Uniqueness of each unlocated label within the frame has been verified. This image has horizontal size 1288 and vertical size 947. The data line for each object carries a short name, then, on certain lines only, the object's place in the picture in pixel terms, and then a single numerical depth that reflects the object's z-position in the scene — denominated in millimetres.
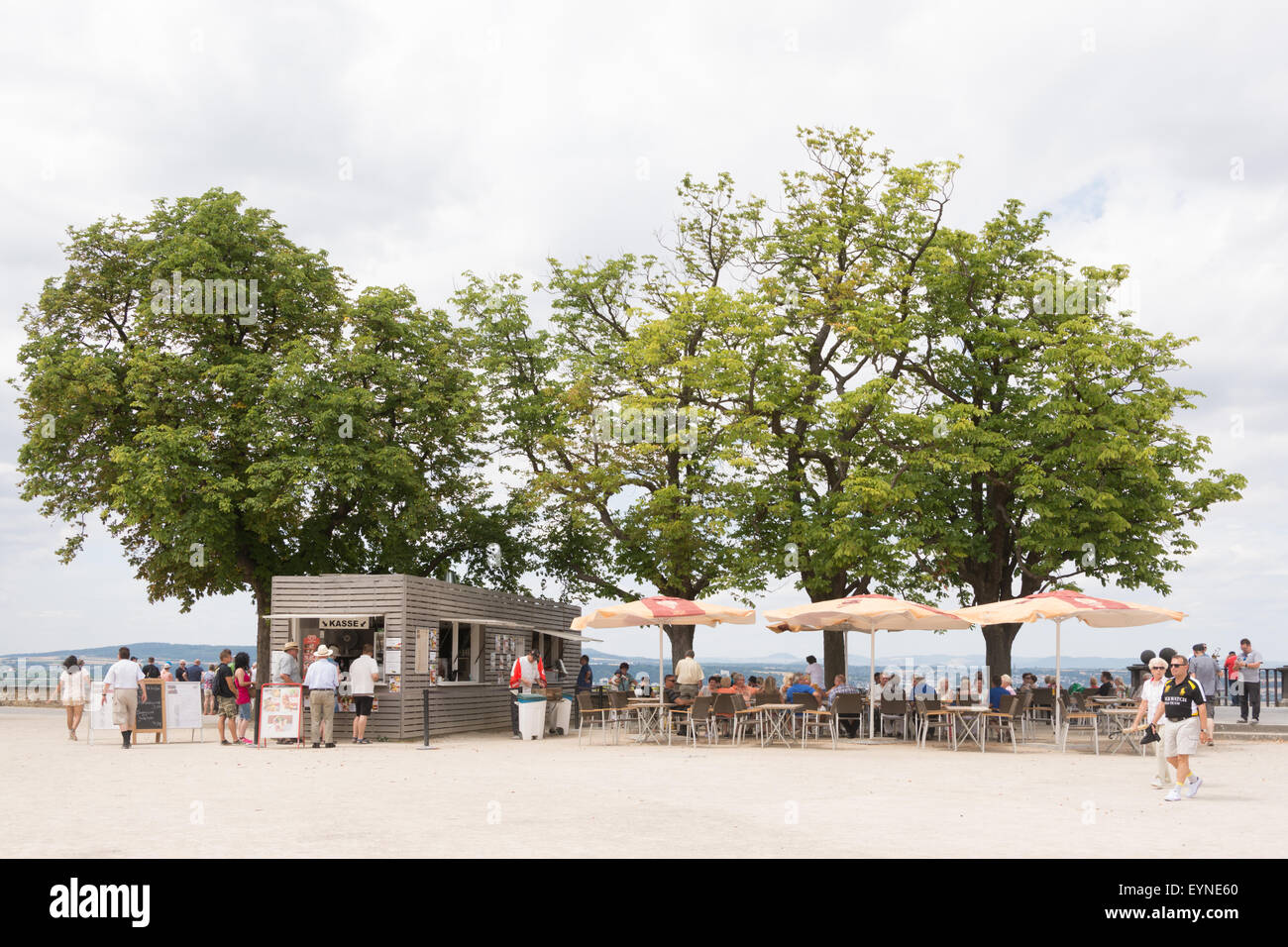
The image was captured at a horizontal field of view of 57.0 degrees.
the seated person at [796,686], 23328
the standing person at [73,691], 23672
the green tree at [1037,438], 28422
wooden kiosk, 22344
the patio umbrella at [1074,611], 20500
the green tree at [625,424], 30156
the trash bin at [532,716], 23922
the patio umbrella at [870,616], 21641
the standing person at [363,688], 21516
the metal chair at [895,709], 23094
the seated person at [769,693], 22125
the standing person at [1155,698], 14516
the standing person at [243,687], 21922
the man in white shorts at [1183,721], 13102
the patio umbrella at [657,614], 22750
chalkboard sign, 21812
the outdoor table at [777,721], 21309
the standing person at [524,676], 24250
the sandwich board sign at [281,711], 20922
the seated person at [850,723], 23641
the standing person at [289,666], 21266
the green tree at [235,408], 28000
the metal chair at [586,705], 22531
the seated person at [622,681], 30594
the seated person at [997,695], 21422
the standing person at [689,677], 24203
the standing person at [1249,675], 26864
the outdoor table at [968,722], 20375
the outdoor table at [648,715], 22641
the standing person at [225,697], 21750
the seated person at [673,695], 23250
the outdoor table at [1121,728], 20922
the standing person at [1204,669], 24641
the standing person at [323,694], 20609
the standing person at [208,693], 32969
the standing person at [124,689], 20891
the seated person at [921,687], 26975
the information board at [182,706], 22594
